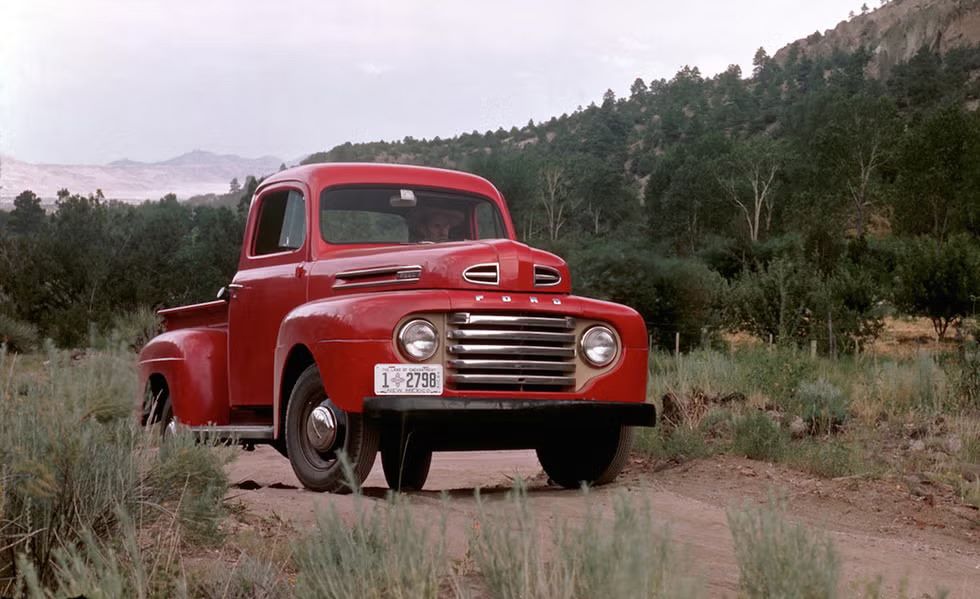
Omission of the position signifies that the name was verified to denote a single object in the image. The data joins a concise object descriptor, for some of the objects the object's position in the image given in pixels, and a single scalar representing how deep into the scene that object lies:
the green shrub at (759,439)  10.84
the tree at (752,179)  77.74
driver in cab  8.93
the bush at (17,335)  27.86
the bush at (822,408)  12.33
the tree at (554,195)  87.06
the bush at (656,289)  30.98
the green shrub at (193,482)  5.48
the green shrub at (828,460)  10.02
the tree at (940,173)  58.16
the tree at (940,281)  33.62
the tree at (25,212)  85.75
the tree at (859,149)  70.75
